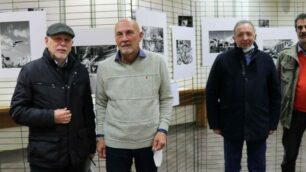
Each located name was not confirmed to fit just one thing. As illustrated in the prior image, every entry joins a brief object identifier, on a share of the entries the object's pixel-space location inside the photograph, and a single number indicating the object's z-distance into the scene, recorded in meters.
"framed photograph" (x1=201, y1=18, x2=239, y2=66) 3.26
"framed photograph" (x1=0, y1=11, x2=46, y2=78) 2.46
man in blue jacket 2.46
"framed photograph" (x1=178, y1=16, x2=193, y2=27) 3.15
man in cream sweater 2.00
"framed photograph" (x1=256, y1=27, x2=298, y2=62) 3.40
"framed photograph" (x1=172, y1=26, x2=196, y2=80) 2.94
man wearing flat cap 1.86
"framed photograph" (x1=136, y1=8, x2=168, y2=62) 2.48
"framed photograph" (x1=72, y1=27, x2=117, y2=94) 2.47
